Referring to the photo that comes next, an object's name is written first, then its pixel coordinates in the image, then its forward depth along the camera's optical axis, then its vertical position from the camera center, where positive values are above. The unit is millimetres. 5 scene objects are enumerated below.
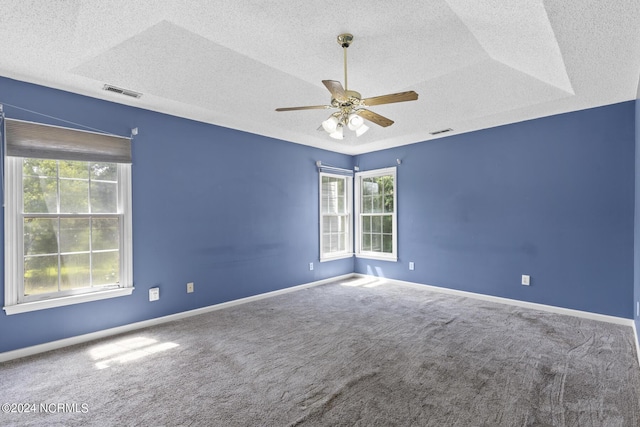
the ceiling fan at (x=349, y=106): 2229 +813
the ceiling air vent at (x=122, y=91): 3012 +1232
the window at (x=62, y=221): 2803 -22
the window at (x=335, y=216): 5734 -22
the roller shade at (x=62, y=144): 2795 +717
